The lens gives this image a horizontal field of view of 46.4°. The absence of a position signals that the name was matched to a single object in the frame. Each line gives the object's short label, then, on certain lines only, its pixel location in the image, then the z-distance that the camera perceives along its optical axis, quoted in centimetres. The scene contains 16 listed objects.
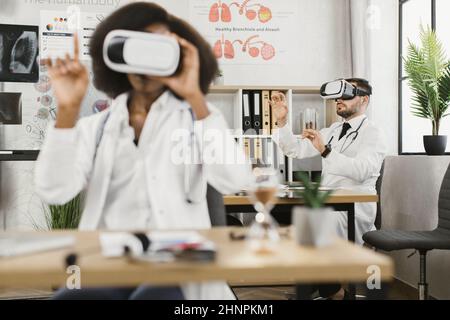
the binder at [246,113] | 377
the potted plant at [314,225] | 112
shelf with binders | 370
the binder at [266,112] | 377
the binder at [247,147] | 270
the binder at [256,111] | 377
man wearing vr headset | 304
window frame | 394
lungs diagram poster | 409
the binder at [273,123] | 374
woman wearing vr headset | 142
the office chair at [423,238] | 256
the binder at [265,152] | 261
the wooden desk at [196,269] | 93
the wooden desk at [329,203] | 248
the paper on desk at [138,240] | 105
